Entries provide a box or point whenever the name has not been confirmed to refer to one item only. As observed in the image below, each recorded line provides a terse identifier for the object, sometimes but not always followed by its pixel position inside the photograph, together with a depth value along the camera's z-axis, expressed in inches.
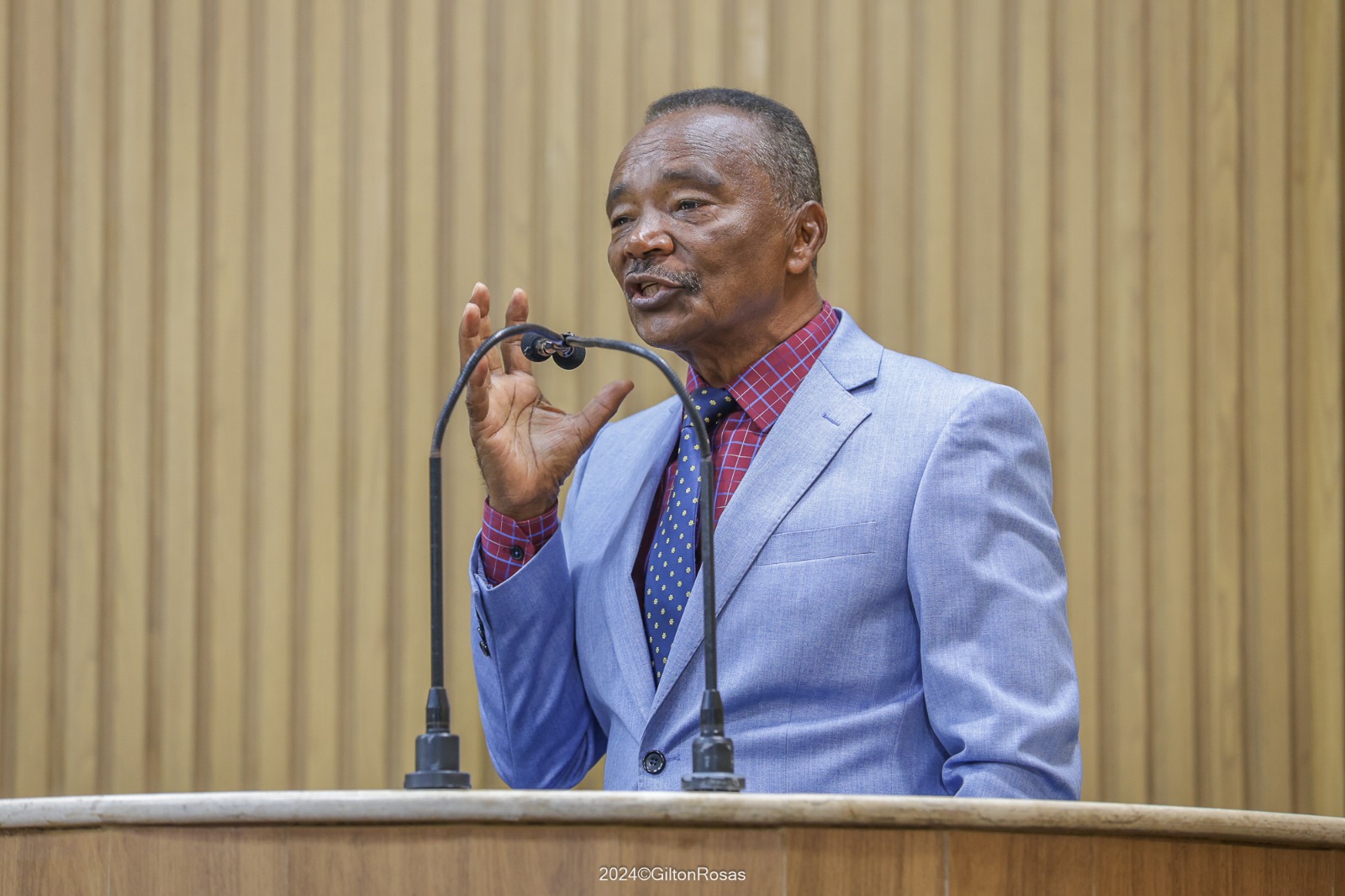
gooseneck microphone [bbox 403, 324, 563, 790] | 183.4
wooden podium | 178.4
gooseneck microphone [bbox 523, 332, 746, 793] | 182.8
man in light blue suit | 194.5
